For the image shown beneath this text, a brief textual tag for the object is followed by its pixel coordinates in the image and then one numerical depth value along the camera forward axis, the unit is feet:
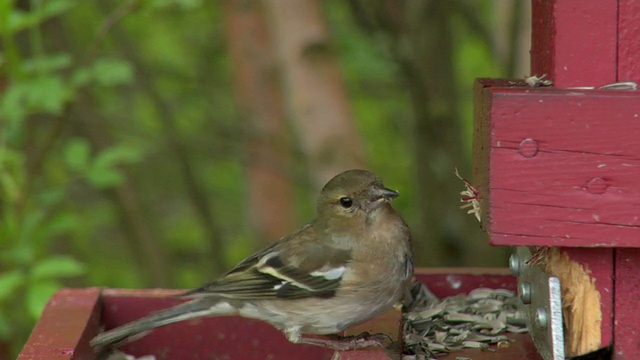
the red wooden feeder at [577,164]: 17.61
